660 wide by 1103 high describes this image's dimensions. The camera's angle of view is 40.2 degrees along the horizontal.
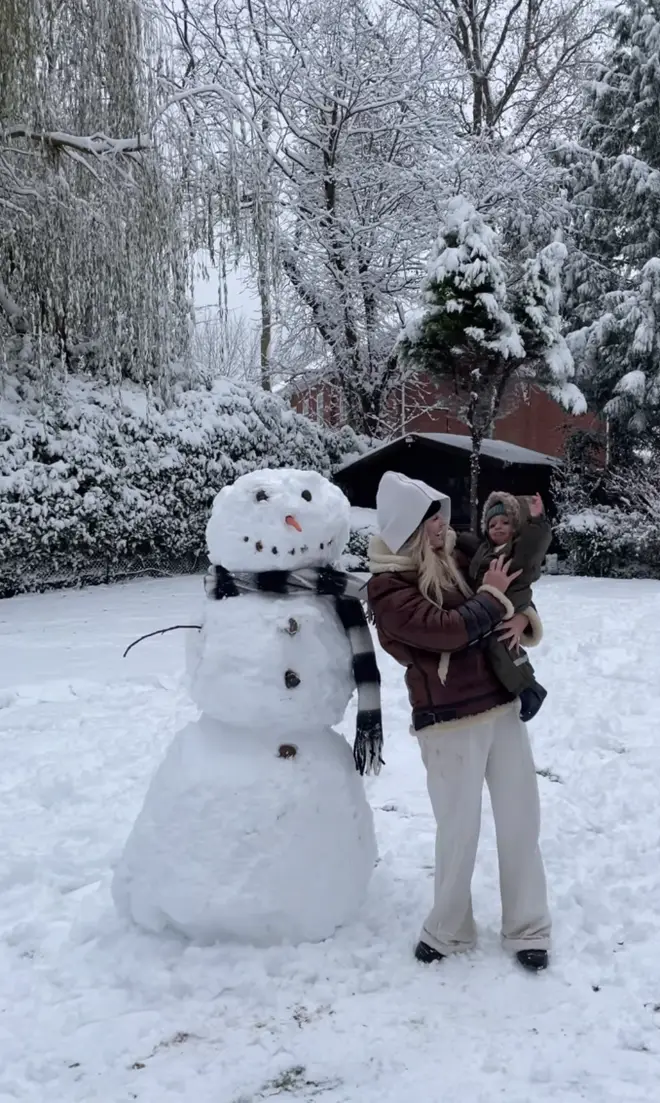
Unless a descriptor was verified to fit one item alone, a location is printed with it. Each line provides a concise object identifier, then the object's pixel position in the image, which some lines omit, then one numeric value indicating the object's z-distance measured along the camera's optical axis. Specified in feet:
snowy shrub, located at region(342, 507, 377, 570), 38.55
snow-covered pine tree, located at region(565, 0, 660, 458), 42.96
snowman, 9.87
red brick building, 53.57
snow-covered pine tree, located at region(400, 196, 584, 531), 37.93
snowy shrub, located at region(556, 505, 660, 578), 39.19
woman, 9.45
